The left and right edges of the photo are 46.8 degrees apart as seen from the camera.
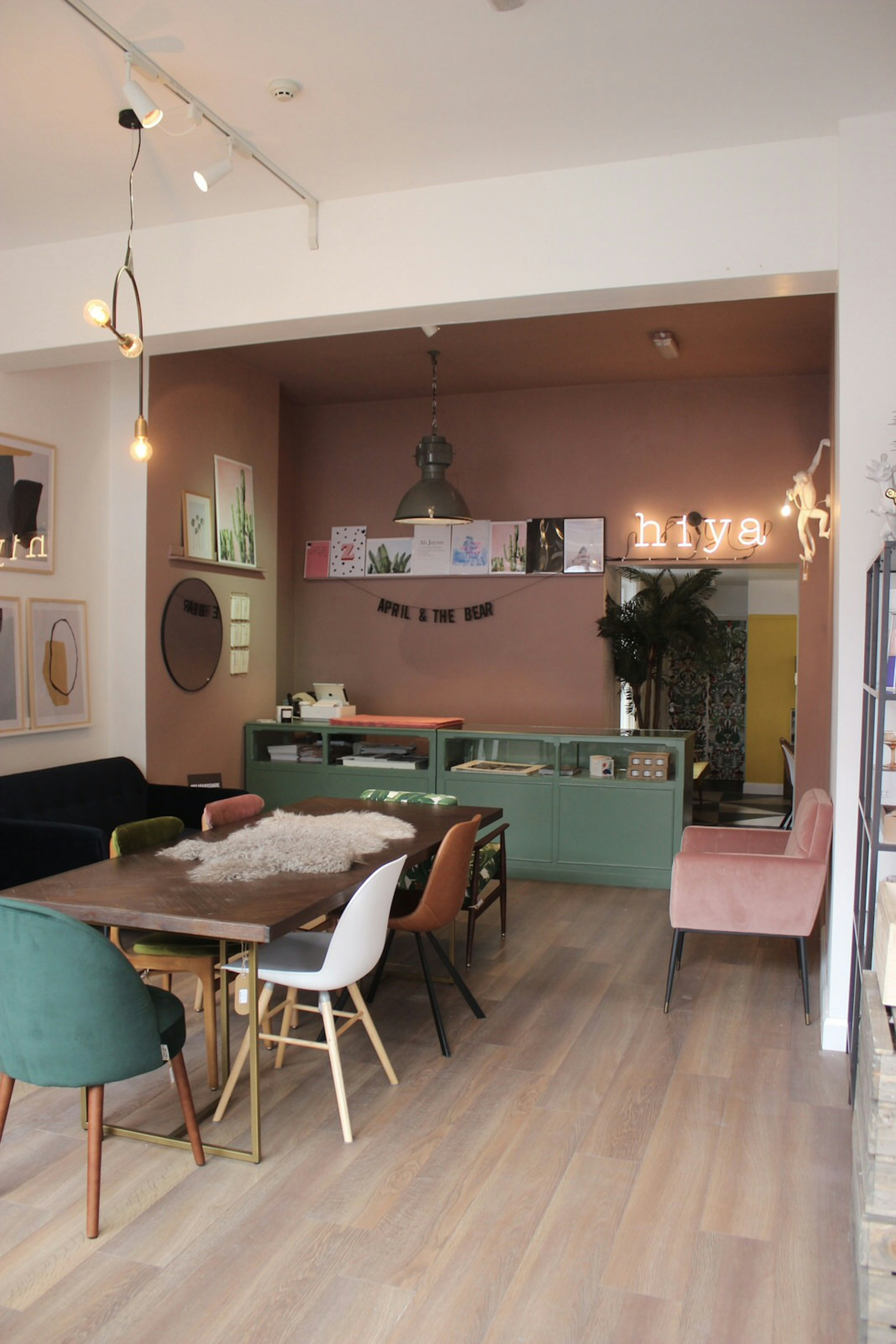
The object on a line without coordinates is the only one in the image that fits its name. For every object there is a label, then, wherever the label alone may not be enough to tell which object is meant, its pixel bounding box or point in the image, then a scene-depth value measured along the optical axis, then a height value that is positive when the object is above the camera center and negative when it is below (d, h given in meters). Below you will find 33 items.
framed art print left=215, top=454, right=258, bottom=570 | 6.84 +0.98
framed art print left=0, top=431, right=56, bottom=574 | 5.32 +0.79
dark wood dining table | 2.96 -0.74
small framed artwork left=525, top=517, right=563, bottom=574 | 7.64 +0.86
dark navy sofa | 4.79 -0.82
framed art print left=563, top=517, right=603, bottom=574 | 7.55 +0.86
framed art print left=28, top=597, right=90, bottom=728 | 5.55 -0.05
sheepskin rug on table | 3.56 -0.70
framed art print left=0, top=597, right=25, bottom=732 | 5.29 -0.08
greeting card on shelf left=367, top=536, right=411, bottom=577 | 8.02 +0.82
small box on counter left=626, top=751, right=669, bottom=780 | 6.55 -0.65
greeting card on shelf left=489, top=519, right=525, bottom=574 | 7.72 +0.85
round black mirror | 6.36 +0.14
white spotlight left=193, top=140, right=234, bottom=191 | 3.37 +1.62
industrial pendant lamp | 6.36 +1.03
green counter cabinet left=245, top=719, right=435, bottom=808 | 7.14 -0.75
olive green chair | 3.57 -1.04
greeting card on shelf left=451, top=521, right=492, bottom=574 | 7.79 +0.86
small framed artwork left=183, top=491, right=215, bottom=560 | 6.48 +0.82
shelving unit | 3.11 -0.34
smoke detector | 3.43 +1.90
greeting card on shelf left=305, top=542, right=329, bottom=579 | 8.27 +0.79
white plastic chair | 3.21 -0.99
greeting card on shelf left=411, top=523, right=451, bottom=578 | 7.88 +0.85
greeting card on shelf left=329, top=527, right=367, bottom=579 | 8.17 +0.85
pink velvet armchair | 4.23 -0.93
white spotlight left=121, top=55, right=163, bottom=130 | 3.08 +1.65
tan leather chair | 3.87 -0.88
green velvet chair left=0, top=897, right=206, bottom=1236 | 2.65 -0.93
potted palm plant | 7.61 +0.24
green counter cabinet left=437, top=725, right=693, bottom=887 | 6.52 -0.89
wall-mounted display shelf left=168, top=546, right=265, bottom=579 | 6.33 +0.61
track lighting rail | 3.05 +1.89
